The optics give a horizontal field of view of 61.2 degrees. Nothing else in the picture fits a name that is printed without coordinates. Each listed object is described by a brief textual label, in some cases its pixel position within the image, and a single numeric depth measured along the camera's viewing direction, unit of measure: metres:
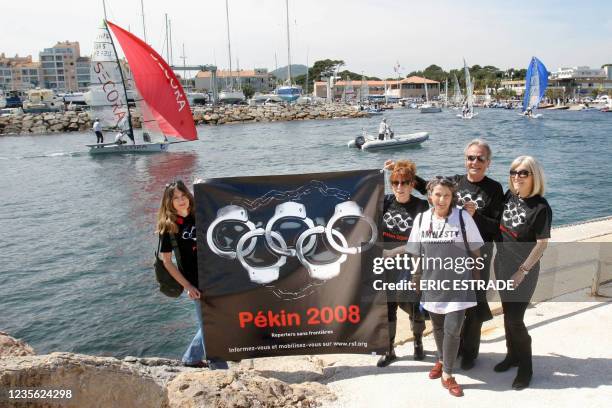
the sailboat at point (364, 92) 115.50
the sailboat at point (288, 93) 116.69
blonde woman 3.75
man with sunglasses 4.01
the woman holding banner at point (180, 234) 4.15
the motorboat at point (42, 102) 90.69
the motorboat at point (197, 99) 110.09
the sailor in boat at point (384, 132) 36.53
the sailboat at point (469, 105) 73.78
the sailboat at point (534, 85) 69.81
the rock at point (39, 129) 66.86
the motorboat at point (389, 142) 36.16
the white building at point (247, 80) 162.75
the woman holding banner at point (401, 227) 4.19
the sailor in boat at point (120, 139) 38.68
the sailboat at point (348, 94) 120.32
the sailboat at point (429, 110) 100.38
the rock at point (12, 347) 4.57
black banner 4.27
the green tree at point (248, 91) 148.12
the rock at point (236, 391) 3.52
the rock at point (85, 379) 2.78
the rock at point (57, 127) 66.88
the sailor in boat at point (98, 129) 41.25
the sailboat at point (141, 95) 36.38
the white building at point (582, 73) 145.62
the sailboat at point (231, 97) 113.69
